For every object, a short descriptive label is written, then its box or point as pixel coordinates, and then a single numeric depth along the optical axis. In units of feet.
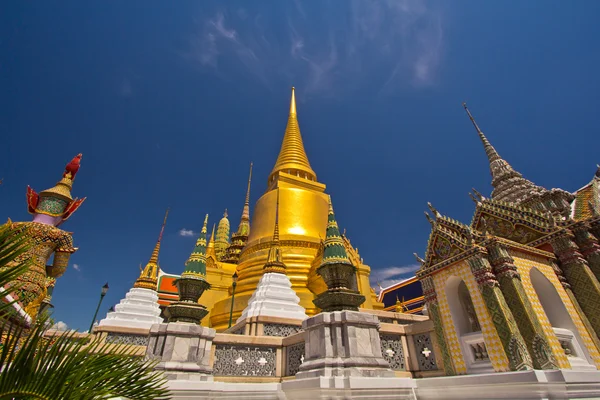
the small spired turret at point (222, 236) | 118.04
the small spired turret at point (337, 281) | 17.54
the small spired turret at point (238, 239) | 89.88
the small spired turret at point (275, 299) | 35.34
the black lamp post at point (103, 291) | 42.93
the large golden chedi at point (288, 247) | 50.08
